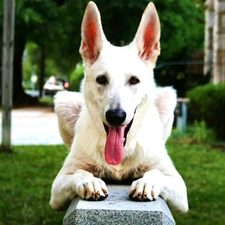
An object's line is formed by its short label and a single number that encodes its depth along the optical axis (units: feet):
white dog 11.71
